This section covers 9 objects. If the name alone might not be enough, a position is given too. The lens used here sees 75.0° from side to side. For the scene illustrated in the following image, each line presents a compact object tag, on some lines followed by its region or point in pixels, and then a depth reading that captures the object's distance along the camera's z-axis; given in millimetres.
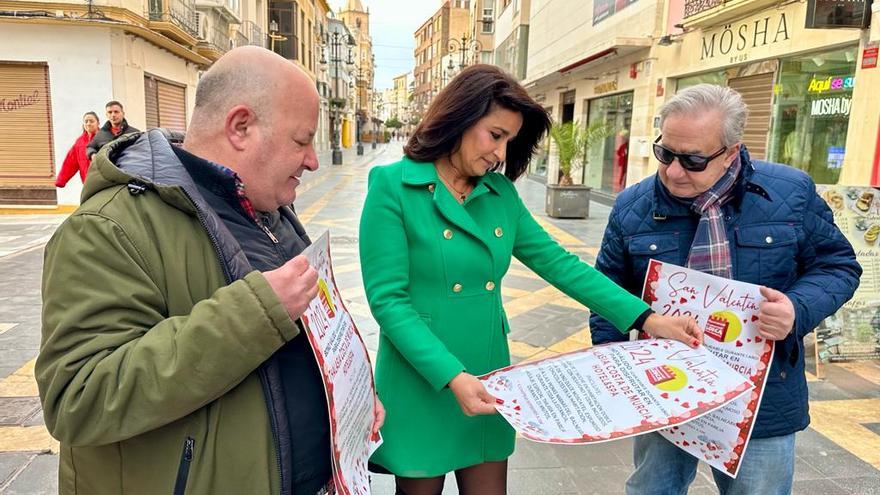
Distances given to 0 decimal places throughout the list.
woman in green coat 1765
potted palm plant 11719
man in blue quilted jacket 1721
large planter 11758
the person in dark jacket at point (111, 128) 7809
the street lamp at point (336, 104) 28547
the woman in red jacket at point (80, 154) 8734
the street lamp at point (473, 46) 30741
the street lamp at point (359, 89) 68738
